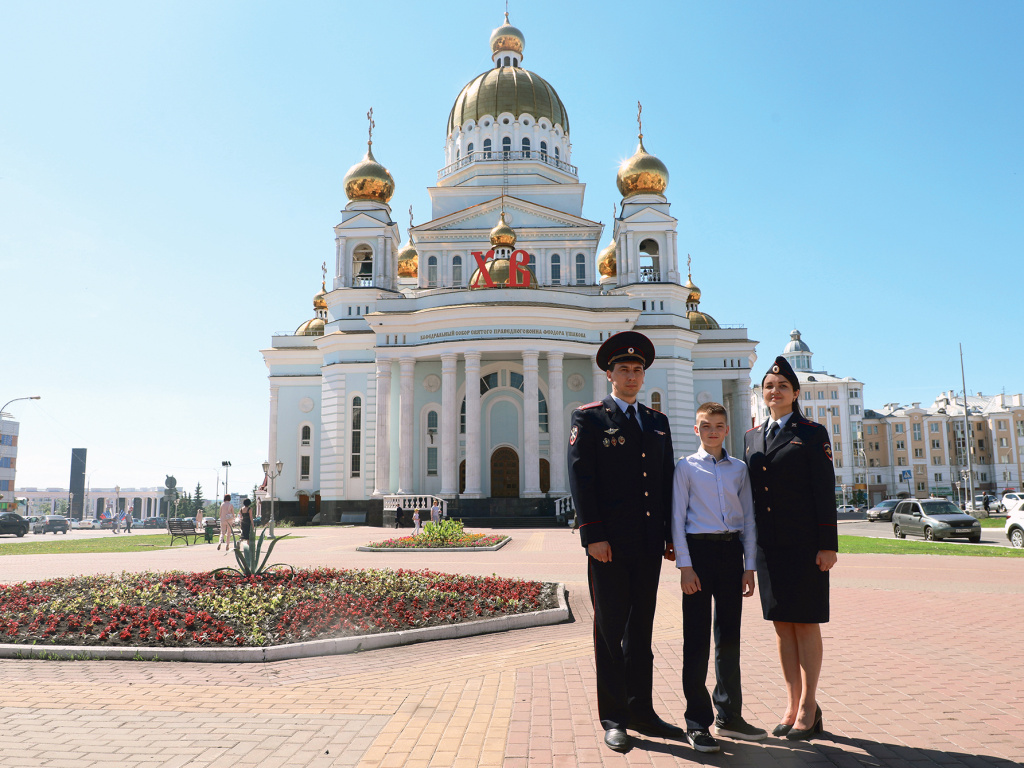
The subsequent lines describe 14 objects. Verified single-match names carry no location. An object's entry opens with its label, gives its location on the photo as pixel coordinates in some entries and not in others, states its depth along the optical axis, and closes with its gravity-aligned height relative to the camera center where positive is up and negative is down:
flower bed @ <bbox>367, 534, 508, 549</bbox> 20.17 -1.67
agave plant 10.76 -1.10
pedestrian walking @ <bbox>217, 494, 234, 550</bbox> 22.66 -1.00
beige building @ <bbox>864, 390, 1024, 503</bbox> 93.44 +3.47
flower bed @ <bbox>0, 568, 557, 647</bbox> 7.99 -1.47
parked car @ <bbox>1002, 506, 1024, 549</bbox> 22.16 -1.67
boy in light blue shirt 4.98 -0.59
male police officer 4.99 -0.39
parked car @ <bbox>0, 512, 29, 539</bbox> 41.94 -2.04
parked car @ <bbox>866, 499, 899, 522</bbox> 45.28 -2.30
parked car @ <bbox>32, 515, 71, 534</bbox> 50.97 -2.62
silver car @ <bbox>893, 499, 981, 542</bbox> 25.00 -1.62
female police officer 4.99 -0.47
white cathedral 34.72 +7.70
